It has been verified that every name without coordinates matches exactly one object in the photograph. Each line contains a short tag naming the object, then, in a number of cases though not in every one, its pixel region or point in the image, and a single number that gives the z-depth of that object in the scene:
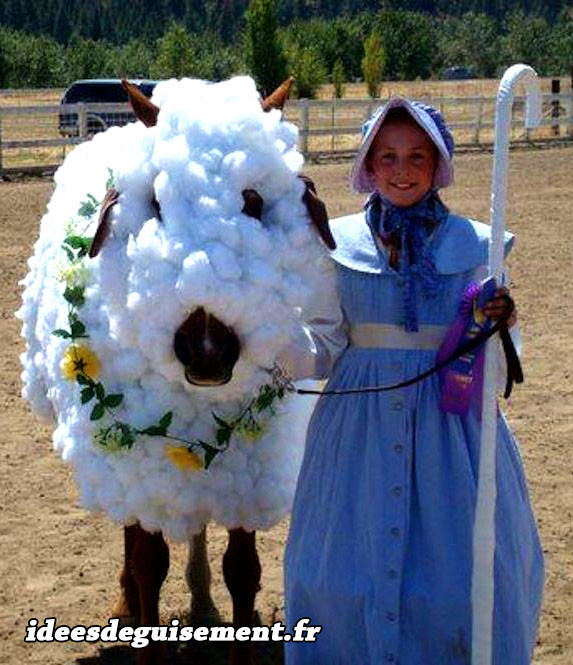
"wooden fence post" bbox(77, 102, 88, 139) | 20.26
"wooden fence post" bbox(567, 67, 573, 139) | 26.98
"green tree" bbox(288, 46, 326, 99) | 43.62
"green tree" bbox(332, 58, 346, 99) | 43.84
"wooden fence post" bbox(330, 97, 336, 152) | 24.44
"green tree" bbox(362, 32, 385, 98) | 44.16
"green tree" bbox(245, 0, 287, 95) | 38.22
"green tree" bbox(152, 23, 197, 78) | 42.62
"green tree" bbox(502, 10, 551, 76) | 71.62
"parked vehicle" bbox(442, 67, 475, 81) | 74.81
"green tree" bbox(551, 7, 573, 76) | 60.06
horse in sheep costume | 3.13
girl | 3.18
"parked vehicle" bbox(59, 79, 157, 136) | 26.67
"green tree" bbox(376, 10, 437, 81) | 62.41
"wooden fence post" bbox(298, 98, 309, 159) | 22.59
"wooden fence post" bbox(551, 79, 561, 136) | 27.77
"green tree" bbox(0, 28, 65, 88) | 49.70
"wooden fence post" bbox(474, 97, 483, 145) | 25.30
